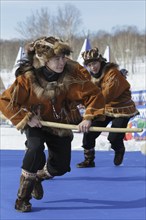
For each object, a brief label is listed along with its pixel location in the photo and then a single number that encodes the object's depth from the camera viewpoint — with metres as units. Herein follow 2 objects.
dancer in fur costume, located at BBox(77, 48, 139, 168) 7.13
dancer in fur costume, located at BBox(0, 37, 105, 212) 4.75
